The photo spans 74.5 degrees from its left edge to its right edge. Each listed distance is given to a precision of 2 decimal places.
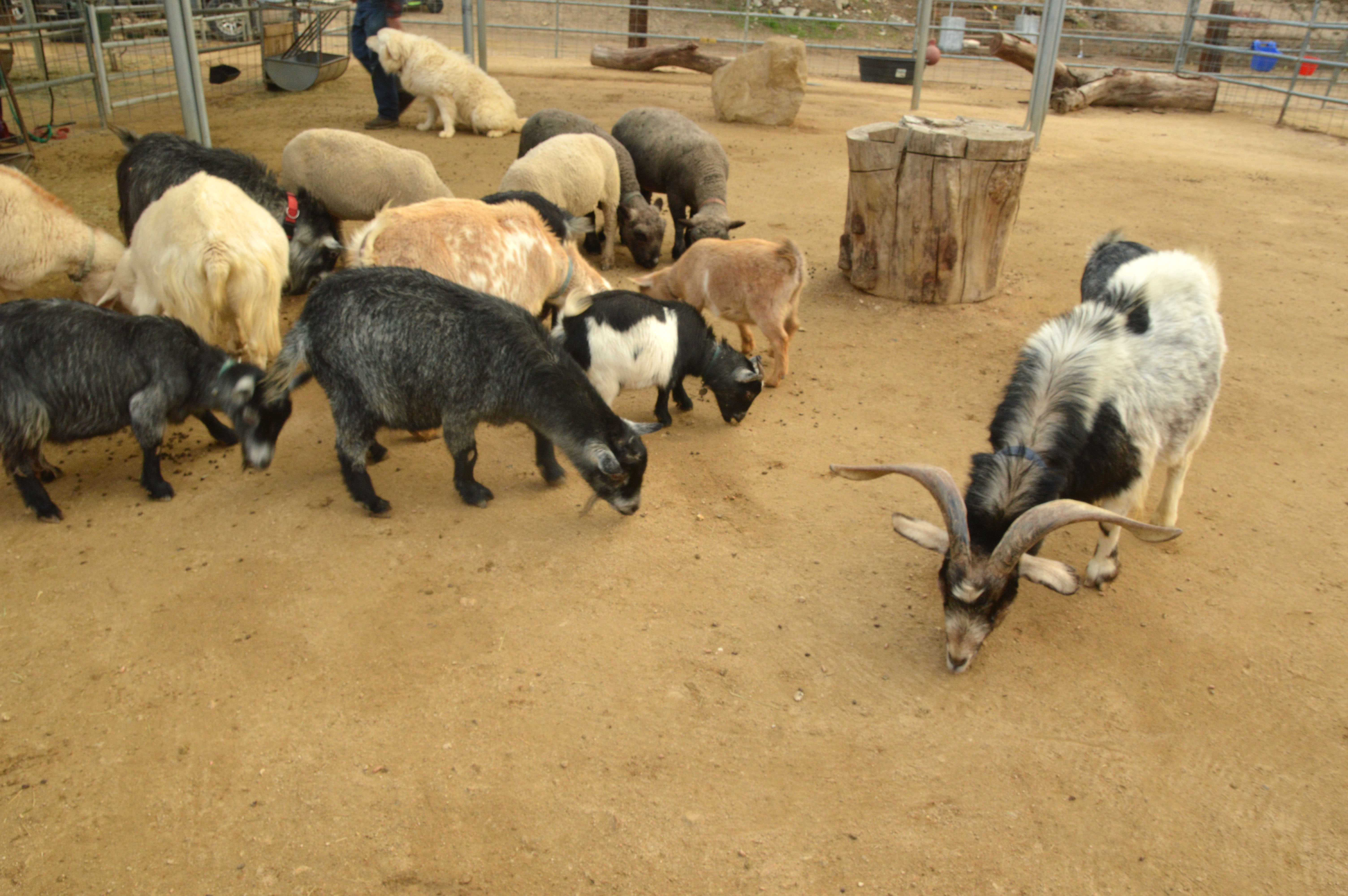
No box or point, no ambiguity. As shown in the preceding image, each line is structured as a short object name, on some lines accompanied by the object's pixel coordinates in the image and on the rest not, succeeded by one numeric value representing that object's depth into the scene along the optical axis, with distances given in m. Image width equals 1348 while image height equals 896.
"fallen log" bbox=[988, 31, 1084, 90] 15.20
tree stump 6.06
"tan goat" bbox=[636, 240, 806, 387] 5.37
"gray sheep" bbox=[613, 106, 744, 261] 7.79
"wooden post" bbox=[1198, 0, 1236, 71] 17.44
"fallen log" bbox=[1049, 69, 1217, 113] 14.77
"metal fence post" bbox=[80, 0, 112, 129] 9.30
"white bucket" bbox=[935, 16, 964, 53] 18.81
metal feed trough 12.78
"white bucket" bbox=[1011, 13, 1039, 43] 18.33
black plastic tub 16.86
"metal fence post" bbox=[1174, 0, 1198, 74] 15.89
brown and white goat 4.82
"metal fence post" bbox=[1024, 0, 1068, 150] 11.78
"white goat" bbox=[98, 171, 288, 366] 4.77
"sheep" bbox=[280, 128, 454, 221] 6.87
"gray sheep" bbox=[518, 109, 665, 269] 7.41
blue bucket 18.56
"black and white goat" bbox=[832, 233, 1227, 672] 3.04
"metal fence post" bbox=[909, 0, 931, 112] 14.28
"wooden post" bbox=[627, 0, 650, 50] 18.55
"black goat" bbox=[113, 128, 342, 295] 6.20
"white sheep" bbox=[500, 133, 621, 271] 6.88
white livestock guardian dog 10.91
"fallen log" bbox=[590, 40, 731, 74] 16.19
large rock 12.26
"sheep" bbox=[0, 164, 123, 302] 5.27
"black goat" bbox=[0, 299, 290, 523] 3.89
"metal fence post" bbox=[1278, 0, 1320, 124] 13.36
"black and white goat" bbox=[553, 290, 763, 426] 4.68
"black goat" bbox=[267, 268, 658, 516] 3.97
